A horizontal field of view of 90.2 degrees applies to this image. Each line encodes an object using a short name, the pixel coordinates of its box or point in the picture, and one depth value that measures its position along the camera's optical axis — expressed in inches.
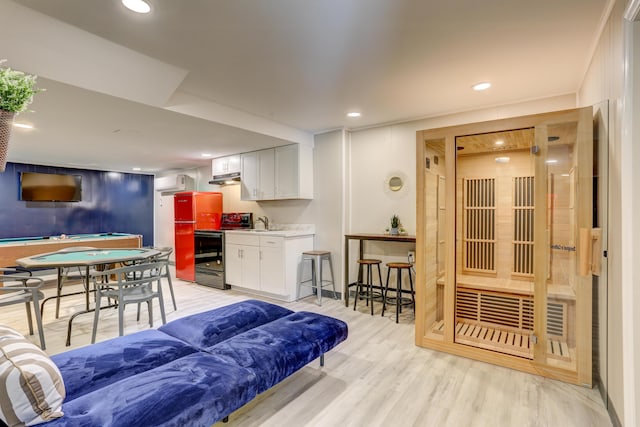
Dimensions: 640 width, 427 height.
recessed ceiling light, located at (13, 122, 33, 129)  145.9
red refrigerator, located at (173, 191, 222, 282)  235.0
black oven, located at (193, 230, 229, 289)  213.0
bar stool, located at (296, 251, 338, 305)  175.6
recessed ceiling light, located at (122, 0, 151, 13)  71.7
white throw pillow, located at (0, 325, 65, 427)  44.7
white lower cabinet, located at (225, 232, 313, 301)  177.8
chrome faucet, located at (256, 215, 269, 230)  221.2
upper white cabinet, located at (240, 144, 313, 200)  191.8
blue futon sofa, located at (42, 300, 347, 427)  53.8
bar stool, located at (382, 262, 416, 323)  146.7
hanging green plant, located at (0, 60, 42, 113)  46.4
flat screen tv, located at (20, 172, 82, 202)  256.5
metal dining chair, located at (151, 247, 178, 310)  157.9
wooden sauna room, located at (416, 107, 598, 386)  93.4
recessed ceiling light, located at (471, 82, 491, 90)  121.0
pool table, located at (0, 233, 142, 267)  198.2
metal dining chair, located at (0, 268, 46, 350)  110.3
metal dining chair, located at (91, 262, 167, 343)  118.6
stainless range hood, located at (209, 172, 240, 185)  228.1
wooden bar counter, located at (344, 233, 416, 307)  153.5
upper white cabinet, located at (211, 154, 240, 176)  228.8
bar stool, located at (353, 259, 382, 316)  159.7
